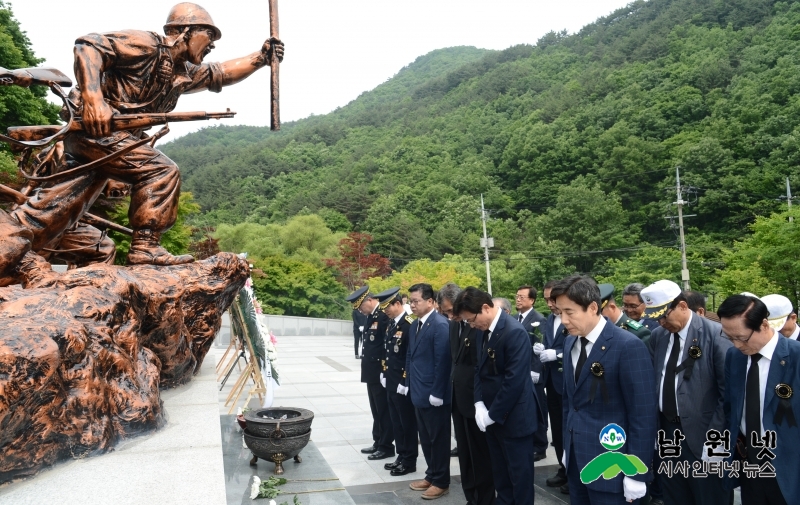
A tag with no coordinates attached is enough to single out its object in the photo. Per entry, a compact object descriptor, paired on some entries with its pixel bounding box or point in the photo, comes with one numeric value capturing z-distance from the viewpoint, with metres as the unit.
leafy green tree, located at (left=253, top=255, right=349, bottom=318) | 25.52
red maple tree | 28.00
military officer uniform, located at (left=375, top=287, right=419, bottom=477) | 5.59
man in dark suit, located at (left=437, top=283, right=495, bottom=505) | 4.43
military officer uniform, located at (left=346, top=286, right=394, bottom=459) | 6.19
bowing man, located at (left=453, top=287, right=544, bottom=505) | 3.84
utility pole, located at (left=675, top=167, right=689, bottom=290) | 25.72
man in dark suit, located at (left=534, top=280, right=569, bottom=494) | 5.28
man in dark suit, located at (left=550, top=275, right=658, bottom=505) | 2.82
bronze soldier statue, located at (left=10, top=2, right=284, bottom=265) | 3.51
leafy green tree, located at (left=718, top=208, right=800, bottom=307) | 17.12
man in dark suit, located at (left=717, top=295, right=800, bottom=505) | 2.80
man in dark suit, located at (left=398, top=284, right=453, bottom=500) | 4.94
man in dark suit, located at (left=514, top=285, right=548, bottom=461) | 5.59
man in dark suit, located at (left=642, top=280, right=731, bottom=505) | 3.37
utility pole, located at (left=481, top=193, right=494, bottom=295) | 30.27
